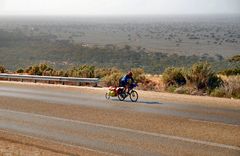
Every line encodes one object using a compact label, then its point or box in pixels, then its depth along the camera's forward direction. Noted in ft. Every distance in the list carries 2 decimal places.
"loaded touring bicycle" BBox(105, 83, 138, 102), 68.13
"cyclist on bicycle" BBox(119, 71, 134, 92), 67.77
